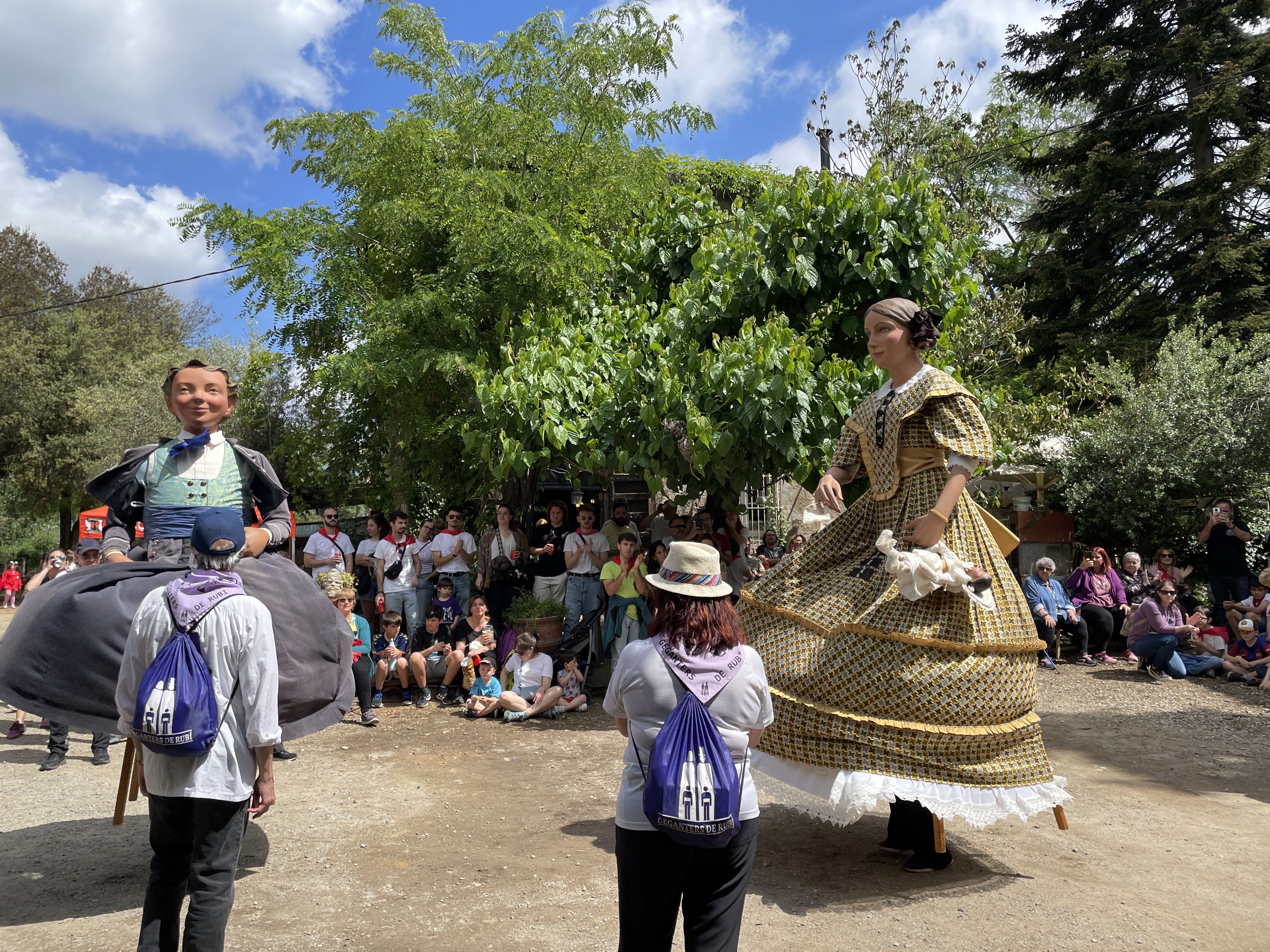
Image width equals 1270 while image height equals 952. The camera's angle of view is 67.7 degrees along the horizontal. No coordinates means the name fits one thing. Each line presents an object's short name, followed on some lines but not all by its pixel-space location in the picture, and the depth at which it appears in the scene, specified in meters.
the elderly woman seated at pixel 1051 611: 11.02
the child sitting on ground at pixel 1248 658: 9.77
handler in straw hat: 2.59
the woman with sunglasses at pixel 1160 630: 10.23
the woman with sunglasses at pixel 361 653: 8.03
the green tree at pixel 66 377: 23.81
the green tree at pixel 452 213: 10.07
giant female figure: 3.84
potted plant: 9.23
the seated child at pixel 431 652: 9.12
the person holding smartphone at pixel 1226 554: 11.09
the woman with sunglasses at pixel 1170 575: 11.47
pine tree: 16.69
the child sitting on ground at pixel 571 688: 8.75
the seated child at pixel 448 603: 9.58
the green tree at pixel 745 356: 7.38
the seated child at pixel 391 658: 9.17
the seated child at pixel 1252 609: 10.26
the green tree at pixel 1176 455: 12.51
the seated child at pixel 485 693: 8.59
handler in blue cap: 2.92
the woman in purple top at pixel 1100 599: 11.33
